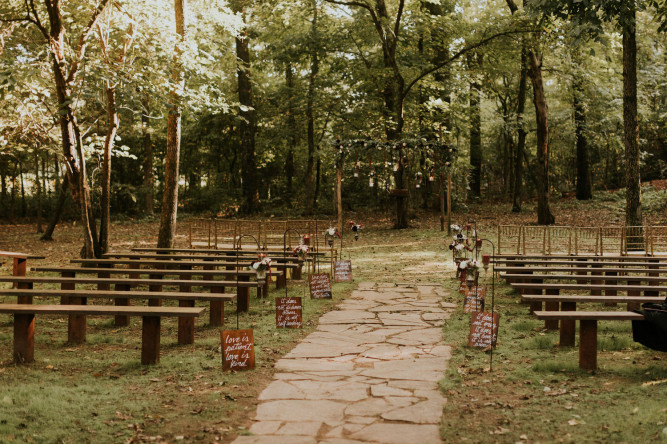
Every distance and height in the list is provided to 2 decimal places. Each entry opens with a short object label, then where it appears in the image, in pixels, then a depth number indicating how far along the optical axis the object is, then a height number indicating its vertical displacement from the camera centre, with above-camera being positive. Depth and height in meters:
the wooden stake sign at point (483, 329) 6.09 -1.22
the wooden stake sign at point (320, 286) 9.18 -1.16
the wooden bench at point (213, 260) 8.98 -0.78
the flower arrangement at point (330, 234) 10.17 -0.36
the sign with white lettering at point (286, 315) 7.18 -1.27
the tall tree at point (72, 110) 10.01 +1.78
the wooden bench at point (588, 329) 5.19 -1.04
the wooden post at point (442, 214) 19.42 +0.01
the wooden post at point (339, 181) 13.40 +0.81
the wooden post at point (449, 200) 18.86 +0.48
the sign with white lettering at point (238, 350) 5.38 -1.29
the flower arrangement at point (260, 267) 6.32 -0.60
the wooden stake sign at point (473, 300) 7.31 -1.13
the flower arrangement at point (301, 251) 8.81 -0.57
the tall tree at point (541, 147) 20.77 +2.52
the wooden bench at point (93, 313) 5.58 -1.10
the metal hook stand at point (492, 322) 5.97 -1.12
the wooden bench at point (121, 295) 6.32 -0.94
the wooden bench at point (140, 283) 7.04 -0.89
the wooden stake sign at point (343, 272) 10.89 -1.10
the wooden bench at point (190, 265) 8.16 -0.83
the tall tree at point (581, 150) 25.53 +3.01
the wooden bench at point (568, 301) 6.21 -0.97
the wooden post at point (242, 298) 8.13 -1.21
